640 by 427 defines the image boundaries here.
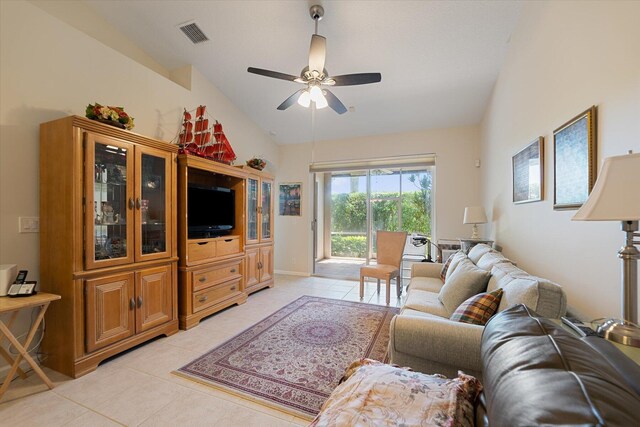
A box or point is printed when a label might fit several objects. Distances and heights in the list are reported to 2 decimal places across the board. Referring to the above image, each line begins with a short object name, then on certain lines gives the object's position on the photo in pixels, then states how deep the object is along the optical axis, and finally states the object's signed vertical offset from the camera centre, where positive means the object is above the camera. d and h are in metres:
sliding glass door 5.22 +0.05
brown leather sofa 0.46 -0.35
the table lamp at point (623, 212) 0.93 +0.00
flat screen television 3.22 +0.00
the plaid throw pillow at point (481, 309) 1.59 -0.60
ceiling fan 2.37 +1.27
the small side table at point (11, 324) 1.76 -0.78
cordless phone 1.91 -0.55
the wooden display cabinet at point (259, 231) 4.07 -0.32
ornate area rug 1.90 -1.28
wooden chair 3.78 -0.71
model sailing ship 3.30 +0.93
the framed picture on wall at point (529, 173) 2.24 +0.36
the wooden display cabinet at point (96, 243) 2.05 -0.27
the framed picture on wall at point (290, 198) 5.56 +0.27
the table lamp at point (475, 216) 3.57 -0.07
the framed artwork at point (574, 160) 1.60 +0.34
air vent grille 3.01 +2.07
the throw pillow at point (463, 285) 2.00 -0.57
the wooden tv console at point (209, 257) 2.96 -0.57
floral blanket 0.85 -0.66
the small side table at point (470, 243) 3.48 -0.42
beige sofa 1.36 -0.66
